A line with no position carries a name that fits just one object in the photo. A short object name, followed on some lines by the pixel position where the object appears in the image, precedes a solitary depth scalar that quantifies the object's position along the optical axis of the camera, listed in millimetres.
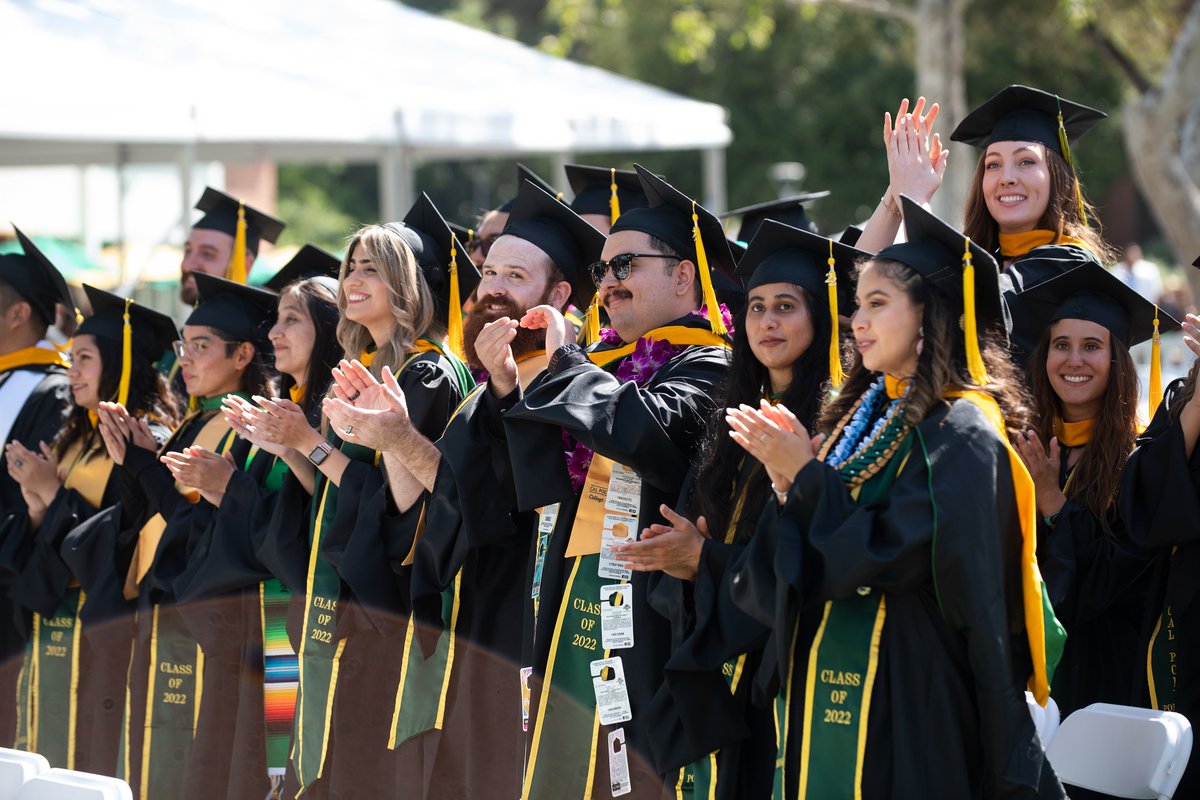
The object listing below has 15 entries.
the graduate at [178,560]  10789
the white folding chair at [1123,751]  7406
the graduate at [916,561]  6555
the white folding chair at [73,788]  7102
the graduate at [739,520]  7484
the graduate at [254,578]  10375
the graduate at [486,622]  9578
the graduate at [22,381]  12242
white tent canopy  17828
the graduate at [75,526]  11437
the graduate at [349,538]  9687
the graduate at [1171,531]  8516
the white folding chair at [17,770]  7551
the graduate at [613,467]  8047
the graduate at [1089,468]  8961
